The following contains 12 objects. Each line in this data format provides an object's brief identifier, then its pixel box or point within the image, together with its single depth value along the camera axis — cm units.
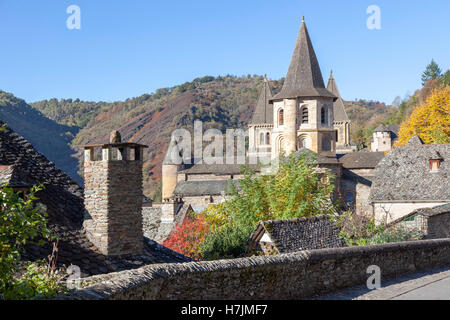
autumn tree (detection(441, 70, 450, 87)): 7703
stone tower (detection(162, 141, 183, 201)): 7025
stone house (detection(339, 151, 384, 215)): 4941
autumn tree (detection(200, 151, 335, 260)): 2338
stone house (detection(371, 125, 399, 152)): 8425
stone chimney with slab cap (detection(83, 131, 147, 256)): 1113
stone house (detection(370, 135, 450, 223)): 2869
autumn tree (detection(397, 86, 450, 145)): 4528
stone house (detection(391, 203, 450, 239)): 1952
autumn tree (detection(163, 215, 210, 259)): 2155
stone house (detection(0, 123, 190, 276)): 1072
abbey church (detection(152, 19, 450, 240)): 5025
